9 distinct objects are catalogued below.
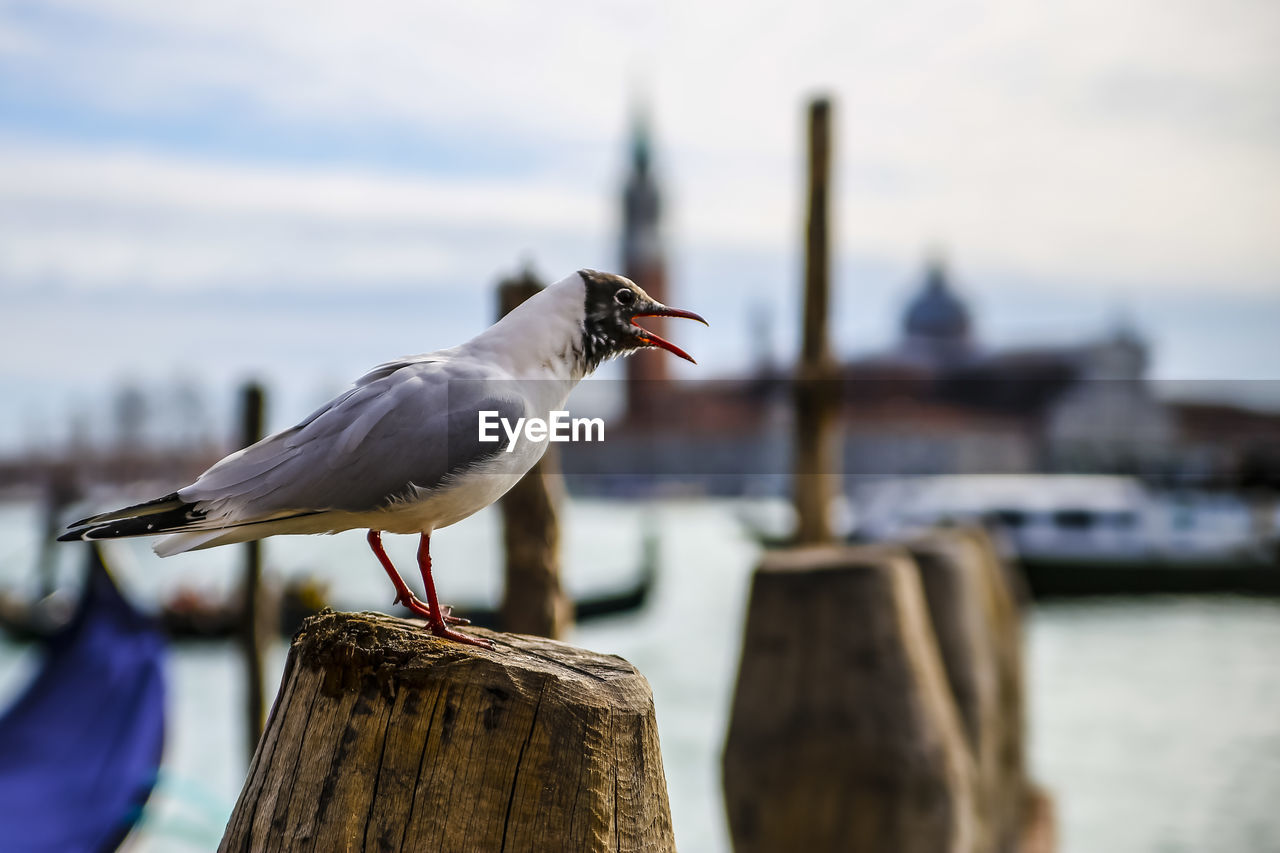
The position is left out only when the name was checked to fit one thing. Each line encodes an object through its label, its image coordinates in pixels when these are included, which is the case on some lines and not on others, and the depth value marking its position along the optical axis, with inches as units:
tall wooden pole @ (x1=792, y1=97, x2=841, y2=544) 241.3
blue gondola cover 150.2
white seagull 56.8
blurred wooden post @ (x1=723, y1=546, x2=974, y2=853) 123.4
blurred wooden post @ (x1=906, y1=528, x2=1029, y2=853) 154.6
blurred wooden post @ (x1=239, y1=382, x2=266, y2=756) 220.7
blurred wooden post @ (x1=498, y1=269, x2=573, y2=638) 150.9
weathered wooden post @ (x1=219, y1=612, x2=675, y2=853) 53.3
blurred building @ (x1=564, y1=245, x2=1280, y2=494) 1180.5
